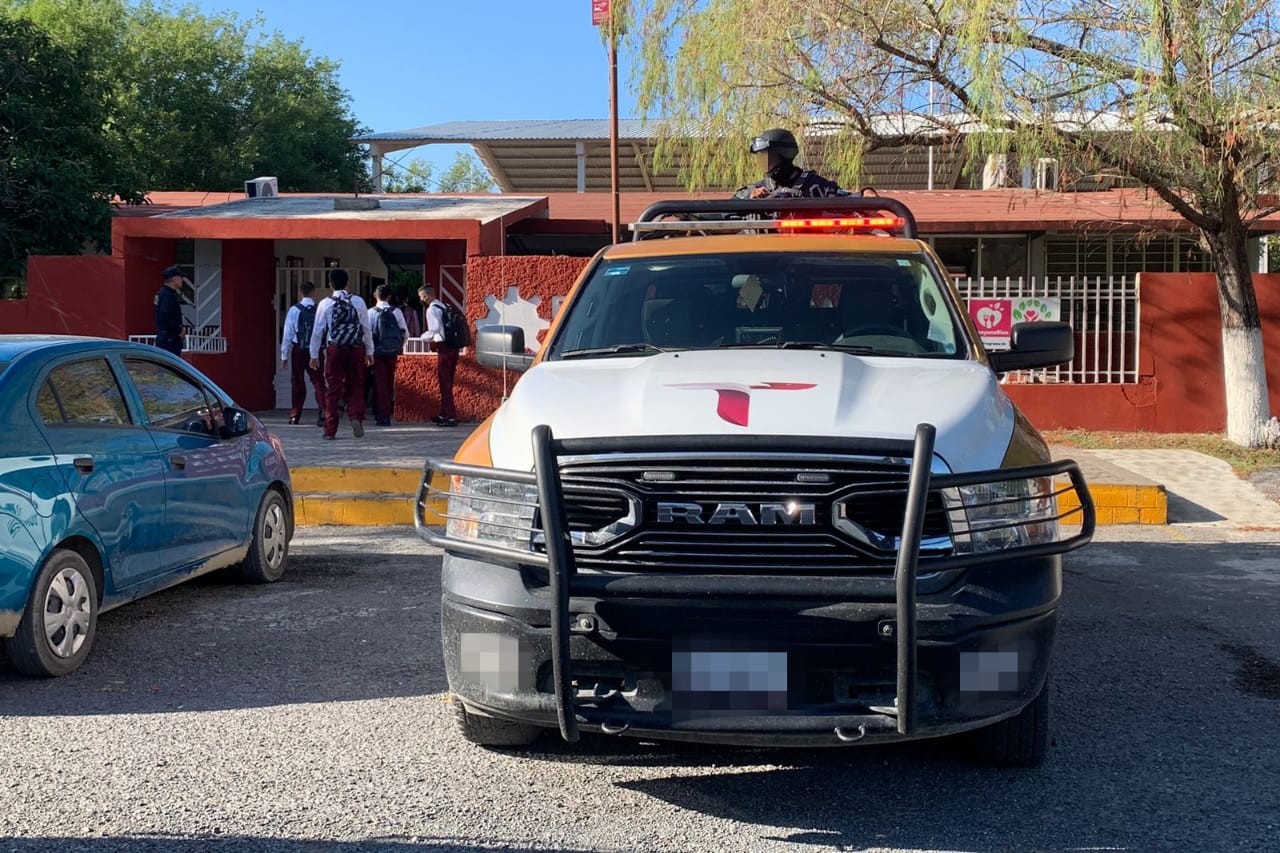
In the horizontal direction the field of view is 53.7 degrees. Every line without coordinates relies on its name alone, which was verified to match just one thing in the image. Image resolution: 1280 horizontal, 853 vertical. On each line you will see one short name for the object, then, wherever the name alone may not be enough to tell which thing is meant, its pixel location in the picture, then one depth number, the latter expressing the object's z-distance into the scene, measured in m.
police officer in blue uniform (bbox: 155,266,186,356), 13.66
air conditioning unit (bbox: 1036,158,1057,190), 13.83
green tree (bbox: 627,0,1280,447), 11.35
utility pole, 15.23
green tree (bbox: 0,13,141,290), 18.75
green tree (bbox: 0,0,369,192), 30.77
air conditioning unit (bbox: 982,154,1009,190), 14.08
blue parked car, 5.21
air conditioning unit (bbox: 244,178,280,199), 19.73
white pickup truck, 3.45
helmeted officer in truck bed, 7.84
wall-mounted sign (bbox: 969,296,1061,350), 13.86
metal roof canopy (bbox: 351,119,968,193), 23.55
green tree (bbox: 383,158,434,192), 36.80
